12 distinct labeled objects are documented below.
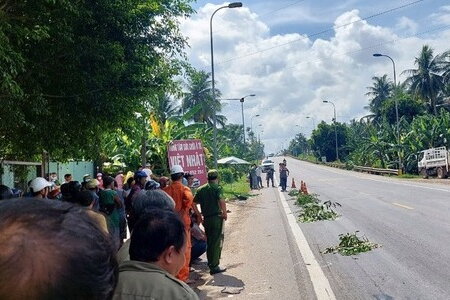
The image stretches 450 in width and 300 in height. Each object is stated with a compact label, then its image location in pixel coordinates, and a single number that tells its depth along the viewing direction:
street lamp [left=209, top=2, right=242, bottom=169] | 20.31
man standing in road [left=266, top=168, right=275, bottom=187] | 34.94
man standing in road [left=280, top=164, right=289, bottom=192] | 29.44
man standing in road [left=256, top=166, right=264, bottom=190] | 34.27
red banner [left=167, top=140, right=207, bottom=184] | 14.06
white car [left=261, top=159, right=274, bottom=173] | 48.29
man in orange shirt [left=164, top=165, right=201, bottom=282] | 7.07
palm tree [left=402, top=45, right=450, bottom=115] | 59.06
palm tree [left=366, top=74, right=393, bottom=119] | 85.75
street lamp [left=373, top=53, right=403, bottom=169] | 42.51
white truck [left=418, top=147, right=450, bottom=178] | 34.09
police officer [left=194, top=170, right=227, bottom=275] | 8.00
